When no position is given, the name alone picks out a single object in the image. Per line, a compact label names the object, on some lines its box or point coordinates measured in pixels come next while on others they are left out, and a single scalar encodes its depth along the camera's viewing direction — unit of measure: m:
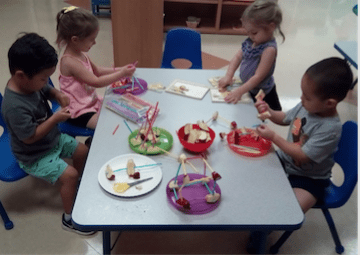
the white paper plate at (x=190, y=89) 1.58
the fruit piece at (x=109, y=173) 1.06
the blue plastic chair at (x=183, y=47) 2.20
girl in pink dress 1.55
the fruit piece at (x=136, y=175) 1.07
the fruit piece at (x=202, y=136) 1.20
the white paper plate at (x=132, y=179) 1.03
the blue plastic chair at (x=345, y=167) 1.30
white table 0.96
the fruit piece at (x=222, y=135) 1.28
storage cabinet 2.71
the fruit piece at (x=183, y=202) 0.97
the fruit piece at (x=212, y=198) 1.00
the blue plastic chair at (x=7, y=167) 1.44
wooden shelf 4.18
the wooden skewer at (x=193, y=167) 1.14
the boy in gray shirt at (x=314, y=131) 1.15
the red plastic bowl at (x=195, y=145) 1.18
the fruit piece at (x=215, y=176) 1.04
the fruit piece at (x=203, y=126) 1.29
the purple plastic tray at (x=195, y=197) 0.99
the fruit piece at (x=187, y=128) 1.25
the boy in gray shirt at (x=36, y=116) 1.26
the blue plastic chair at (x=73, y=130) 1.70
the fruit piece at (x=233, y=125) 1.35
